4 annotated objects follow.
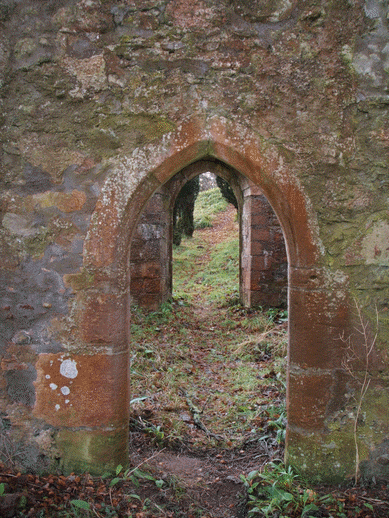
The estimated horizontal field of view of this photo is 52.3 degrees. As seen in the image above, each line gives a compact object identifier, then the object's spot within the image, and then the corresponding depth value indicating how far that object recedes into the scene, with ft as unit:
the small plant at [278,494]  7.38
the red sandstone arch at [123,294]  8.09
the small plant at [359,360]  8.15
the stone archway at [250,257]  24.63
